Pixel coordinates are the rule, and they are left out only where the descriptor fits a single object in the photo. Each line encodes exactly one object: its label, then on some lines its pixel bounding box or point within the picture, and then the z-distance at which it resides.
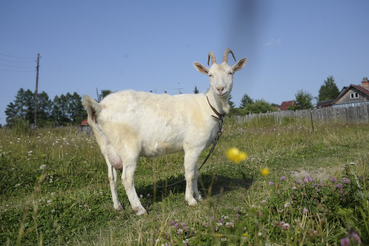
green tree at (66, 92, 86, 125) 84.19
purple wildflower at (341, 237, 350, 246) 1.33
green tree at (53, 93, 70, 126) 86.95
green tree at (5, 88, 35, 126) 84.69
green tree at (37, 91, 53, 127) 87.62
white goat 4.09
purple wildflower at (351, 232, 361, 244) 1.48
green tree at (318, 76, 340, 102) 80.12
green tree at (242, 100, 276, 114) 41.78
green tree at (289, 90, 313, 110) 51.03
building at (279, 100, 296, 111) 75.99
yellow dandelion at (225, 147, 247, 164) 1.39
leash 4.69
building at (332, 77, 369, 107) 43.75
